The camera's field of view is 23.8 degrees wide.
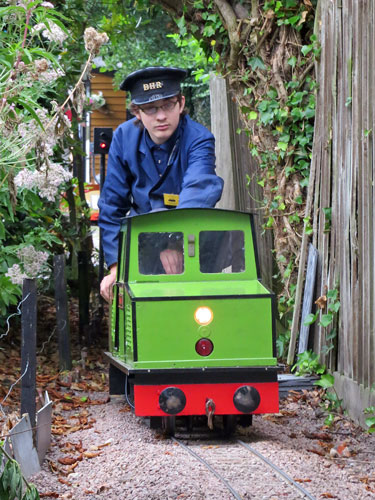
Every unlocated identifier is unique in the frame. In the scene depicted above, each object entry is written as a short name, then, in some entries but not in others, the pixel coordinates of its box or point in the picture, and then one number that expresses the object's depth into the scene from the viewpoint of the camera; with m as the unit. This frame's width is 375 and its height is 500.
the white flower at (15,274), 6.34
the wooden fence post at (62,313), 8.19
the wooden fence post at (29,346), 4.68
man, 6.20
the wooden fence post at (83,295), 9.83
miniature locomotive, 5.22
